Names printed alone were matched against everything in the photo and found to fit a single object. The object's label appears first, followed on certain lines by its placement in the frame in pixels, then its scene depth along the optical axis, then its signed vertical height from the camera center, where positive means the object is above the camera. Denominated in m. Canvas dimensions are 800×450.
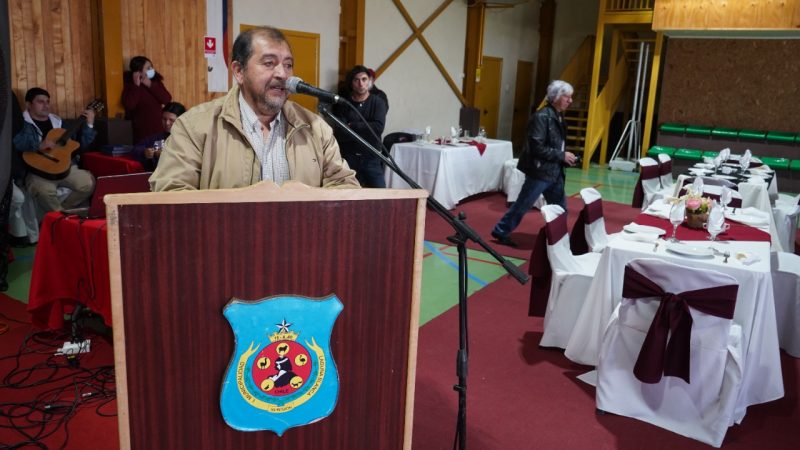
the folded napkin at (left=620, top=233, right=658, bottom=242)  3.43 -0.64
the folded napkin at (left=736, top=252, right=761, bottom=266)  3.08 -0.66
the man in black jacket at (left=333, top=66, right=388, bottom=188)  5.86 -0.14
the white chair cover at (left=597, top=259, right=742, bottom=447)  2.78 -1.15
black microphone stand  1.69 -0.43
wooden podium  1.27 -0.40
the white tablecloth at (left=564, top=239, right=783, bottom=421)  2.97 -0.94
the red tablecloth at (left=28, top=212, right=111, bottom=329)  3.45 -1.01
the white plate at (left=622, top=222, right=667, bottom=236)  3.60 -0.63
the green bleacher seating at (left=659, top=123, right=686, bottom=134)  12.05 -0.16
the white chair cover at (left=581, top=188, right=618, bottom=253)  4.38 -0.79
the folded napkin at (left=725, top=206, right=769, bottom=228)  4.03 -0.61
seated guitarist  5.45 -0.72
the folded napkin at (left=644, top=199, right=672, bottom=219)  4.20 -0.61
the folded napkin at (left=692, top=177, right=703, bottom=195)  4.56 -0.47
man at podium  1.72 -0.10
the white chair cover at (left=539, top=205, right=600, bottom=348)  3.63 -0.97
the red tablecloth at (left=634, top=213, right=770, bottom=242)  3.63 -0.65
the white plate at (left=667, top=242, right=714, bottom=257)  3.13 -0.64
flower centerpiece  3.78 -0.54
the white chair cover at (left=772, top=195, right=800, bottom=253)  5.79 -0.90
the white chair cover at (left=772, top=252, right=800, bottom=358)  3.76 -1.07
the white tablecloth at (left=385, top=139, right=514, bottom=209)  7.59 -0.74
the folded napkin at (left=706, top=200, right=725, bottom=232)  3.49 -0.54
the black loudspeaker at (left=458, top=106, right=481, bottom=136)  12.10 -0.17
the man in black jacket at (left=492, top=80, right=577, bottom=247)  5.65 -0.39
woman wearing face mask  6.57 -0.03
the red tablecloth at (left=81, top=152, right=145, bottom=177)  5.77 -0.67
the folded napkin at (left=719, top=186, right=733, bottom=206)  4.18 -0.49
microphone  1.71 +0.03
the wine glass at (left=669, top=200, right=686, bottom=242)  3.47 -0.52
